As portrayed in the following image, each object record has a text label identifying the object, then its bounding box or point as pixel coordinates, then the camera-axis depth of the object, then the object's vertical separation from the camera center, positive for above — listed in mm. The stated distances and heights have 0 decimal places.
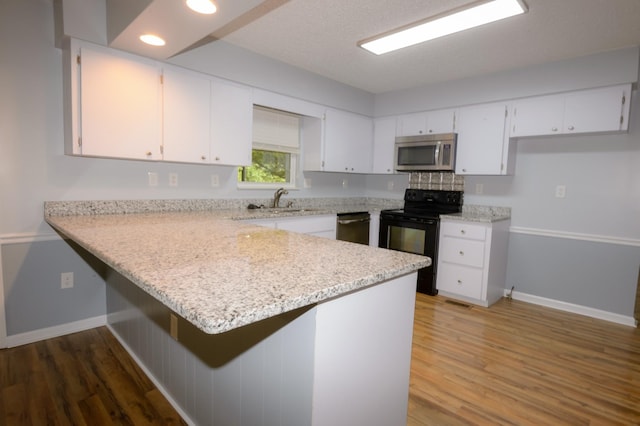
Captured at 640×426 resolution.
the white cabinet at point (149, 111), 2299 +552
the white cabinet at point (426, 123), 3891 +831
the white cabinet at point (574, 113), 2900 +776
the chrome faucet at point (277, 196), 3743 -109
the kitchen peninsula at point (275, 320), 875 -420
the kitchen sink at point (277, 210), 3362 -244
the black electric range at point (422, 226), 3689 -393
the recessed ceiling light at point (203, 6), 1709 +918
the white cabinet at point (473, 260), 3406 -700
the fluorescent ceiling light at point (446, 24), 2129 +1190
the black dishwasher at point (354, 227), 3875 -451
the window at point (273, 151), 3699 +412
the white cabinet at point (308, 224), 3129 -370
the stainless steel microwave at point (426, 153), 3824 +464
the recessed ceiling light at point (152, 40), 2152 +925
